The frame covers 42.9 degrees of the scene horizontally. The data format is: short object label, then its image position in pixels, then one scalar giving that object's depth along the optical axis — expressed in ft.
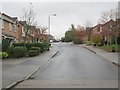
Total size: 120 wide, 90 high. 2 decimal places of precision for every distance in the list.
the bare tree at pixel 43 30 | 145.66
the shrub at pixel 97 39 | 120.72
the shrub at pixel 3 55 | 50.93
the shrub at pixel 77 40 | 186.85
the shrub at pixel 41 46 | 68.50
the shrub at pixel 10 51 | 54.83
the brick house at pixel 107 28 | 99.70
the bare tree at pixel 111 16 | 99.25
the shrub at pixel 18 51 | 54.21
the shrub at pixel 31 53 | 57.64
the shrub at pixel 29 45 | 67.66
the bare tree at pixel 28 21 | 81.52
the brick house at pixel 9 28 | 78.33
